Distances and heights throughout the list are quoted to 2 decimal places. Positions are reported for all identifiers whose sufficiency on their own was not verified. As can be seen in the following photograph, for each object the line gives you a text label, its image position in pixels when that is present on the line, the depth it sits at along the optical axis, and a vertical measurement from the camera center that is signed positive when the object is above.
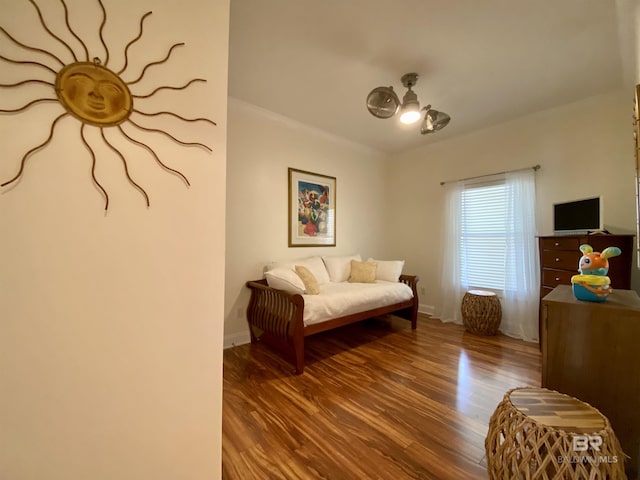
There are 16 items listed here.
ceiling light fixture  1.94 +1.13
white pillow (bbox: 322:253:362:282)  3.37 -0.32
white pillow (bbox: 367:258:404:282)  3.36 -0.36
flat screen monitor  2.22 +0.28
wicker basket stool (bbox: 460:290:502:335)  2.96 -0.83
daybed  2.22 -0.56
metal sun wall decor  0.74 +0.48
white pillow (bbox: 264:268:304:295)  2.32 -0.36
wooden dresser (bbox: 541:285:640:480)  1.12 -0.54
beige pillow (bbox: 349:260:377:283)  3.31 -0.38
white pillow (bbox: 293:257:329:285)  3.10 -0.30
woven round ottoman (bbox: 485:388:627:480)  0.84 -0.72
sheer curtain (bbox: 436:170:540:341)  2.89 -0.19
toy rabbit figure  1.25 -0.17
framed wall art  3.19 +0.47
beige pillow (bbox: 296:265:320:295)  2.50 -0.39
